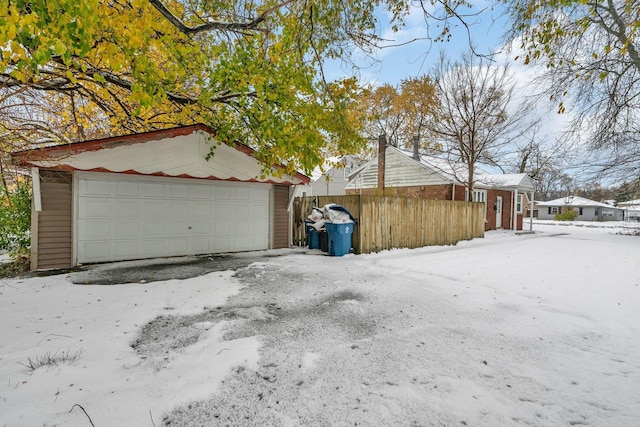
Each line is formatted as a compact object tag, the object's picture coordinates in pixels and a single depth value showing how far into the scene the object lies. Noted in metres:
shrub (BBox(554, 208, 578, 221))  36.66
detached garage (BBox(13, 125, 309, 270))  6.44
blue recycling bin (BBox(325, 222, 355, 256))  8.51
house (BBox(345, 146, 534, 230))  16.97
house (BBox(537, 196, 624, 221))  44.12
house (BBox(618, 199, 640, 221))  47.29
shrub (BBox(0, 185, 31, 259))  6.64
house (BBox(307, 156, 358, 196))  27.44
